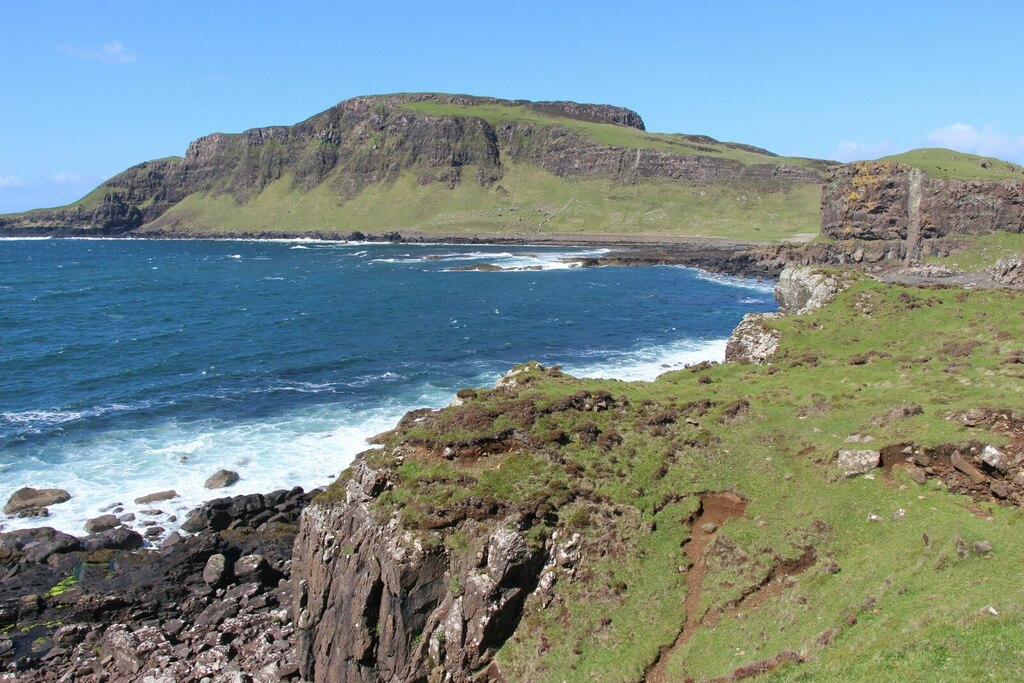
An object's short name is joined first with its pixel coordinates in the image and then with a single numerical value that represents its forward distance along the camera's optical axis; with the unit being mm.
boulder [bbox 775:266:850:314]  47062
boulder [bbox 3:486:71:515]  33688
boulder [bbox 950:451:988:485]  20500
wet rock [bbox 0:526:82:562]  29938
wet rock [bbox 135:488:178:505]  34562
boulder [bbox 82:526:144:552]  30797
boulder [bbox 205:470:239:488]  36438
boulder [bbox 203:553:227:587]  28484
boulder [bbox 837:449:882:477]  22375
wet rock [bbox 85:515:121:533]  32125
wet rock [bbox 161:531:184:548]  31125
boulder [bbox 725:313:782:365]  39969
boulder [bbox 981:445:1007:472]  20281
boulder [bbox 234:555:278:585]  28859
